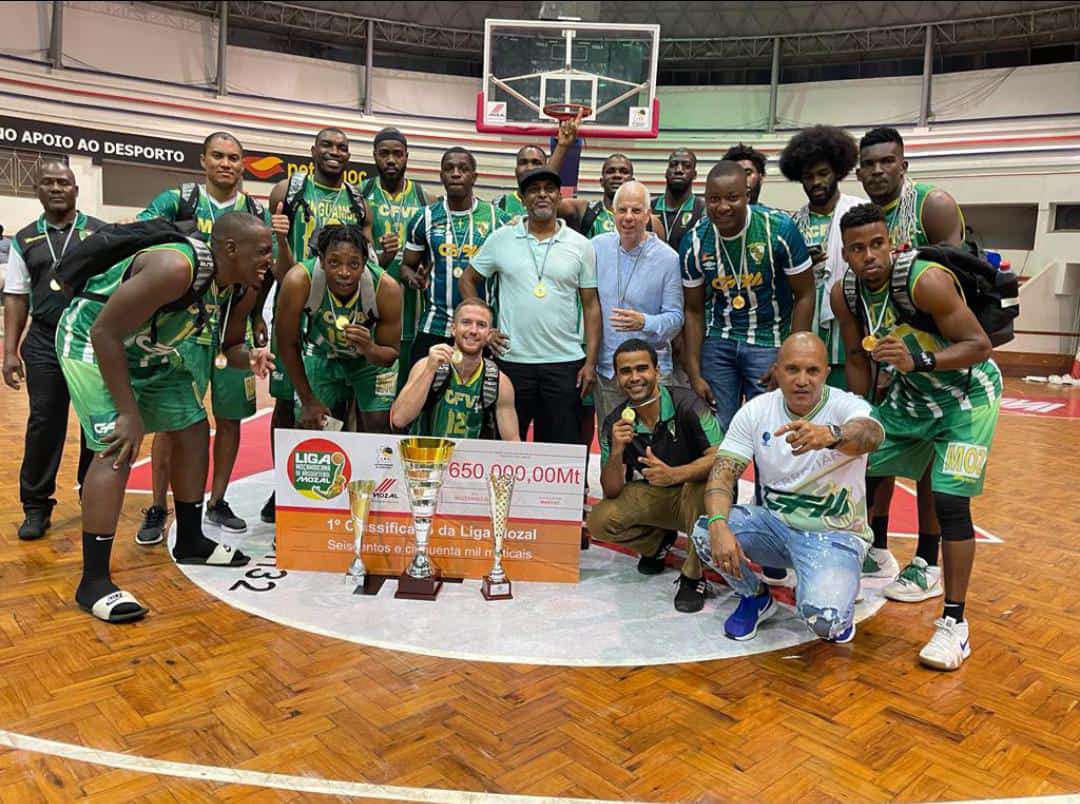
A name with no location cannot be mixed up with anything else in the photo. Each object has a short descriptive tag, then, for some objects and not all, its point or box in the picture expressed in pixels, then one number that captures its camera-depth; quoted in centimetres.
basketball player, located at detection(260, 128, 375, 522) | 433
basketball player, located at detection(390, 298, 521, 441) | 351
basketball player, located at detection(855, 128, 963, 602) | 331
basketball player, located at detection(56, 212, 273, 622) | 285
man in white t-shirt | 289
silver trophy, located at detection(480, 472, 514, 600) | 329
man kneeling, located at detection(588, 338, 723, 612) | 335
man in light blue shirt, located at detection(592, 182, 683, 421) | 383
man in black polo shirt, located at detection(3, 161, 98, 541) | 394
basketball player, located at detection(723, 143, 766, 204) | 473
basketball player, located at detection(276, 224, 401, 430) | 359
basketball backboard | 1343
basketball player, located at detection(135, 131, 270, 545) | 400
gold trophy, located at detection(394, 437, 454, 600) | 319
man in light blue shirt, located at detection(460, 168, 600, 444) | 384
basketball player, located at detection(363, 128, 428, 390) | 455
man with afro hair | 400
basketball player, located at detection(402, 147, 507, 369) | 425
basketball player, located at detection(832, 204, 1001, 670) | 291
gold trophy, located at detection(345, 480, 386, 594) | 331
